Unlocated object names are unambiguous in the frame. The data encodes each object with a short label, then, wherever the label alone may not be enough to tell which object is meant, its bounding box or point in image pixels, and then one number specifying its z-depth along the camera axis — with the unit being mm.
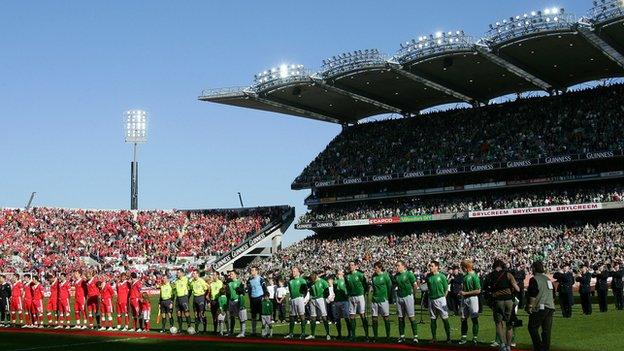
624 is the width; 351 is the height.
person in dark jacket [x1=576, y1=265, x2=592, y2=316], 23875
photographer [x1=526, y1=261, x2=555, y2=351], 13844
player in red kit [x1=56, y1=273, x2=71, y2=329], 26000
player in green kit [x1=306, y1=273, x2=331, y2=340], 20250
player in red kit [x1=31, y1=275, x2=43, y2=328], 26500
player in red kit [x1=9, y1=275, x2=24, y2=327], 27531
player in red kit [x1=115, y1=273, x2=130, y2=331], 24094
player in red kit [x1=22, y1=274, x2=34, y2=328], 26547
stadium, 24609
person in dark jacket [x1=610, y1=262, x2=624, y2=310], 25188
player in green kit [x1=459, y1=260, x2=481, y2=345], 16930
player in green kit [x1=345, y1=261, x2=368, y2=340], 19141
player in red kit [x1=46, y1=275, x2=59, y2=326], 26094
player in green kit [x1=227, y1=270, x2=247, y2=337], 21188
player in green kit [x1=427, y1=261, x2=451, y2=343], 17594
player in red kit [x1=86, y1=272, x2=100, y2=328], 24859
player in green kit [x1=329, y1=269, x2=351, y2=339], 19547
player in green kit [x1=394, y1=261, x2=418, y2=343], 18141
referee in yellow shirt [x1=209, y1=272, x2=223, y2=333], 22344
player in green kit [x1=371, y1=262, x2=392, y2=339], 18516
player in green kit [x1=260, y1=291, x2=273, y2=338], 20703
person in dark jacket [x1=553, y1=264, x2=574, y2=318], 23297
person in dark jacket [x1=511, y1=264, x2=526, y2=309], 21966
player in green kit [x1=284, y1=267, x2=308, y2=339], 20469
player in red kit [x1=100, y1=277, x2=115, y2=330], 24672
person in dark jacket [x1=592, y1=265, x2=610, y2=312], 24531
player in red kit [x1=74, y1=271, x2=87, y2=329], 25109
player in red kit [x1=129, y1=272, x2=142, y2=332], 23703
